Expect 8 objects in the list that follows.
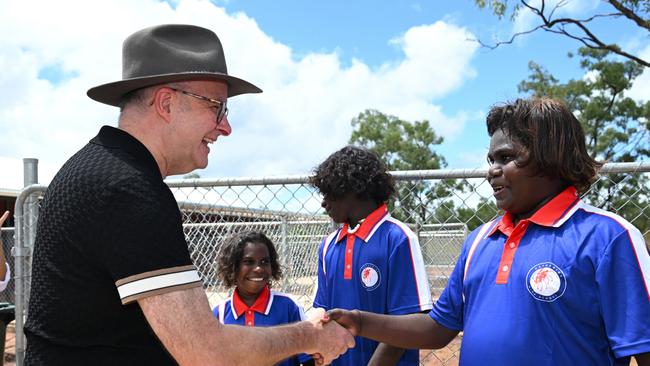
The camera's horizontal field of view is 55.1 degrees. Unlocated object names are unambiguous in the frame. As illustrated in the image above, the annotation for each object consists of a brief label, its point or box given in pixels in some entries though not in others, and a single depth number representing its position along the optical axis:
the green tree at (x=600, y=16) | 11.32
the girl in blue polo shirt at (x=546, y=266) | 1.96
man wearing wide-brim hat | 1.72
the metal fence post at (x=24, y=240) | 4.41
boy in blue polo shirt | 3.17
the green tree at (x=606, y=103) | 22.59
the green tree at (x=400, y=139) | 38.84
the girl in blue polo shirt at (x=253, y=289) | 3.97
